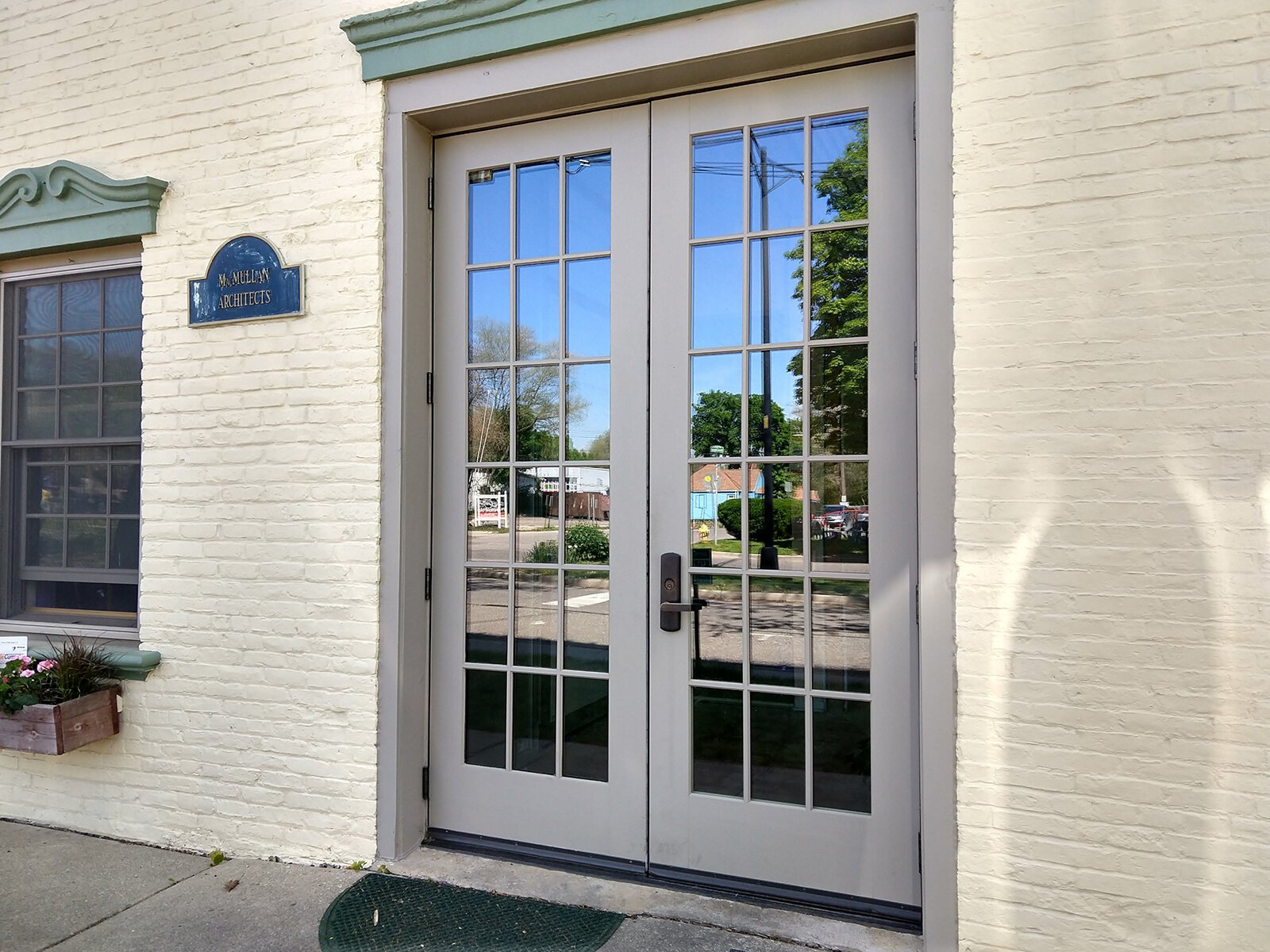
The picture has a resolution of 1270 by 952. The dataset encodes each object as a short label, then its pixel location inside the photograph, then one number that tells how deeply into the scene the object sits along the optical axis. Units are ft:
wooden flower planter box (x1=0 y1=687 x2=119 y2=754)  11.33
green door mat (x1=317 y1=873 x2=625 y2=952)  9.04
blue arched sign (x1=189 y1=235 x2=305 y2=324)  11.50
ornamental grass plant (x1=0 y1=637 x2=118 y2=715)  11.67
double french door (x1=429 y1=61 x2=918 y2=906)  9.53
